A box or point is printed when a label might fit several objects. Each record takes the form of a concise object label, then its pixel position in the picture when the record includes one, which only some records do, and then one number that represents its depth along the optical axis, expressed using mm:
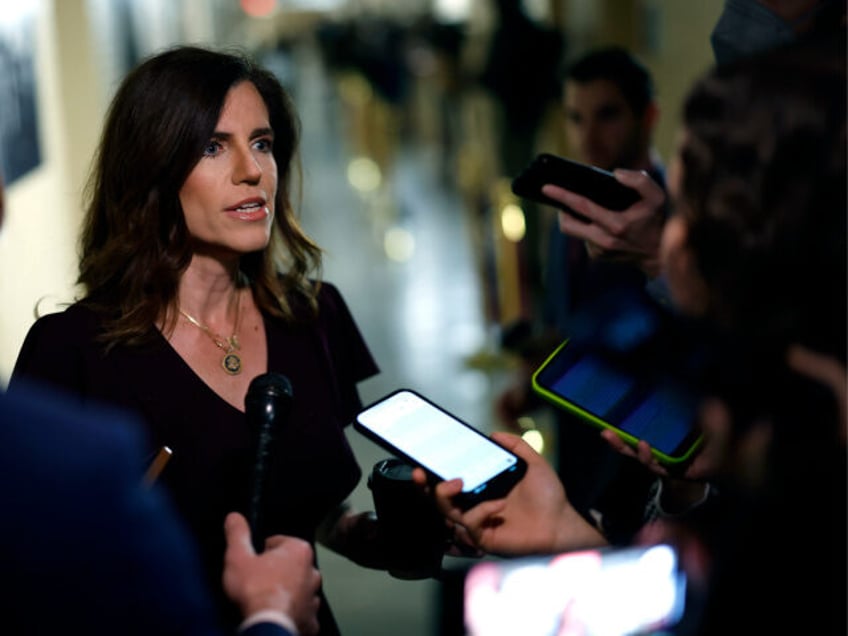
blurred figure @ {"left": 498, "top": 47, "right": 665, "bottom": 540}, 4508
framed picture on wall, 6422
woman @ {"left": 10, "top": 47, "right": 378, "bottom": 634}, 2889
